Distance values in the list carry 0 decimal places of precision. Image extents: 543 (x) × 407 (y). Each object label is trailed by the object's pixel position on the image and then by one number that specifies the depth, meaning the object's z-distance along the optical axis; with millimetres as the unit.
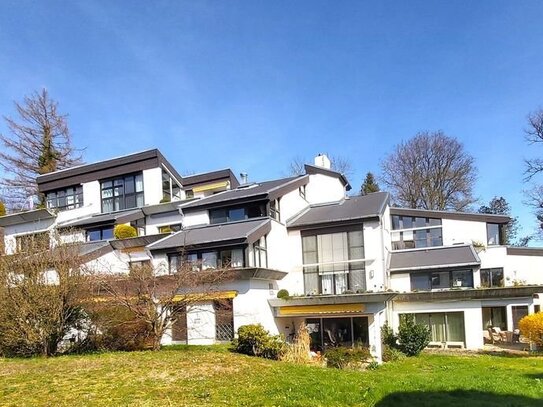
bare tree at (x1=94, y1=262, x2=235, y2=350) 18594
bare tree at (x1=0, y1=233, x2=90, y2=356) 16781
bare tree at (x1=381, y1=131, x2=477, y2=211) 46844
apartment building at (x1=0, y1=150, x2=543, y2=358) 23453
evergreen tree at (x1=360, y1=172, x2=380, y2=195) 49294
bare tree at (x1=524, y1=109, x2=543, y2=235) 38906
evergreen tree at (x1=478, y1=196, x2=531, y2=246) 54250
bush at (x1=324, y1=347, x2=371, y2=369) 18359
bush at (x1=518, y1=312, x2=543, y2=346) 22344
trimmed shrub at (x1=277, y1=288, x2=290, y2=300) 24462
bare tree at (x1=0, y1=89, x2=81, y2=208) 44188
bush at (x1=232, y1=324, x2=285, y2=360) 18344
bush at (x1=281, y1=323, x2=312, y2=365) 18047
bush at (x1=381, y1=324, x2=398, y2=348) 24219
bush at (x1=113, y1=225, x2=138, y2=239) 30152
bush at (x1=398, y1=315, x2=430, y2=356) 23188
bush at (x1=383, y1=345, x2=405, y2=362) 22075
